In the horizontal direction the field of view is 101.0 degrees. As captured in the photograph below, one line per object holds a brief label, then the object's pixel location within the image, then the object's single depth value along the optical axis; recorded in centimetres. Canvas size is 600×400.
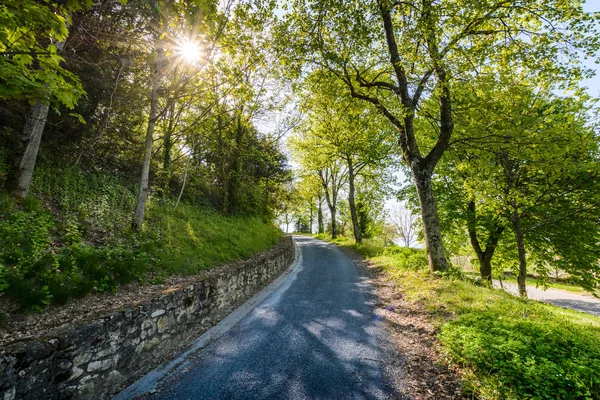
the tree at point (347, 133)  1169
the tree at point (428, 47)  750
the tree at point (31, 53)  271
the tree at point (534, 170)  887
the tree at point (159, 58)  678
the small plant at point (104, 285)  502
